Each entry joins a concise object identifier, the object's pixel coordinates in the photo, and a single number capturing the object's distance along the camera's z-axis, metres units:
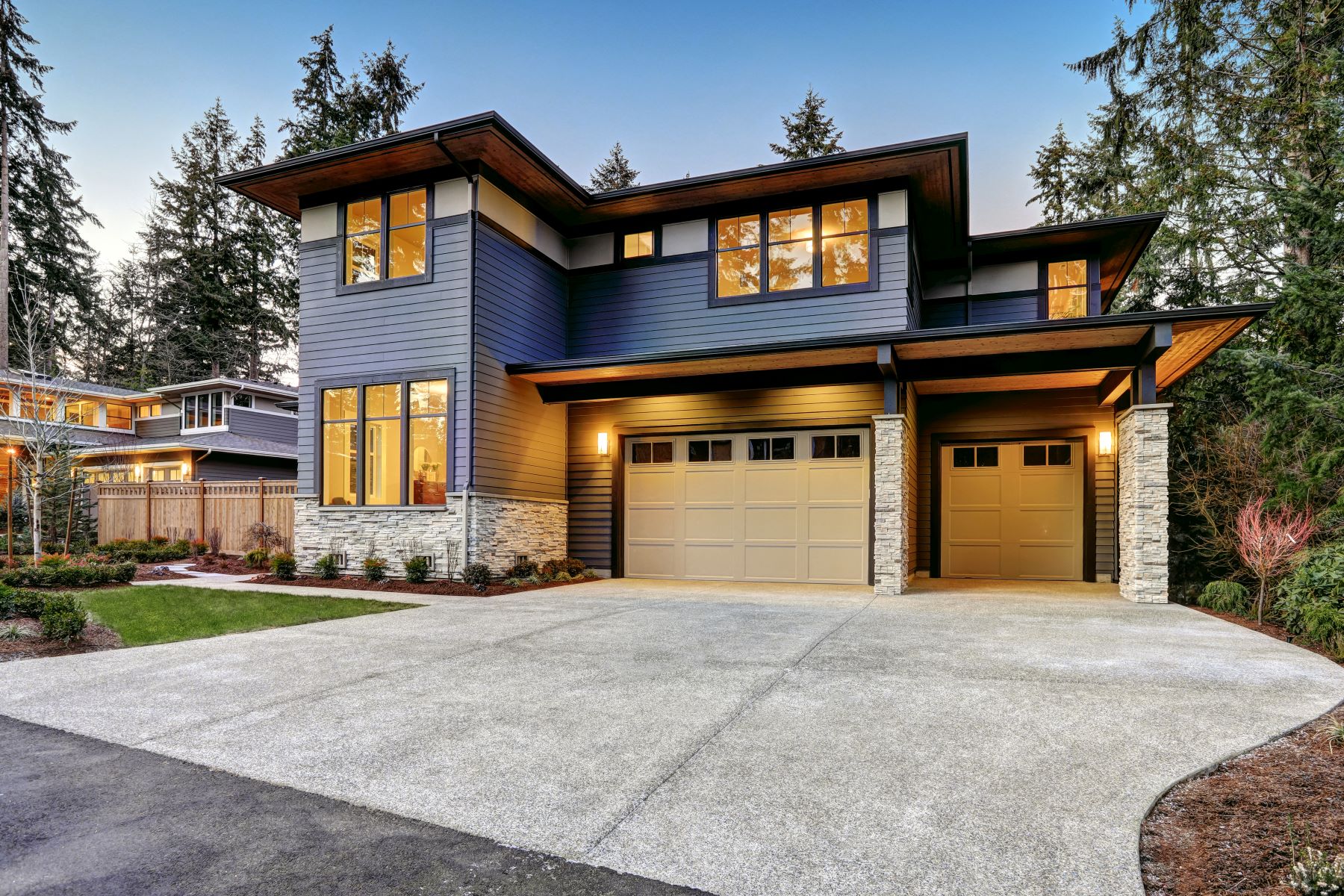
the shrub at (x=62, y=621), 5.59
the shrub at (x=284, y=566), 10.23
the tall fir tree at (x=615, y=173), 27.58
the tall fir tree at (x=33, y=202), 21.17
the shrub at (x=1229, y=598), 7.92
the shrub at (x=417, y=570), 9.62
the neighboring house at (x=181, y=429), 18.95
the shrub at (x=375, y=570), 9.87
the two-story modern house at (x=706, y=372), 9.50
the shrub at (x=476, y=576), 9.34
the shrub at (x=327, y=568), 10.19
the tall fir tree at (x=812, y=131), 22.25
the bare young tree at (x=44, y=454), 10.86
